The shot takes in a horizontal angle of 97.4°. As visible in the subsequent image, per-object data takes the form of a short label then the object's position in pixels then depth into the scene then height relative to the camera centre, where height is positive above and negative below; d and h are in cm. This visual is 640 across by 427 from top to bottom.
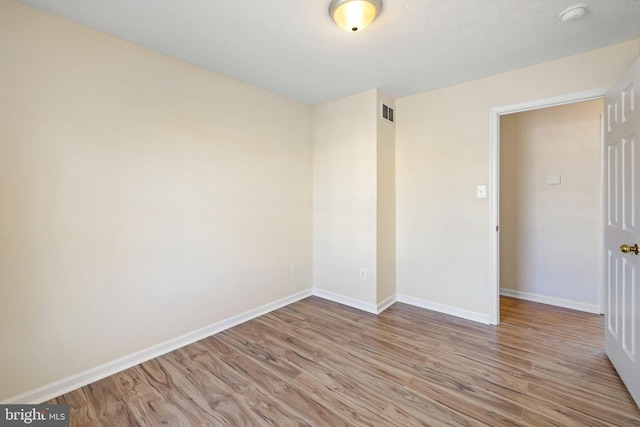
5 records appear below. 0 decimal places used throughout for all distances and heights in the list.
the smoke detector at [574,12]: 167 +119
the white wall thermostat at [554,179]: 311 +31
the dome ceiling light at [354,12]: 161 +116
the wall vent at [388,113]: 307 +107
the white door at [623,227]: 163 -14
